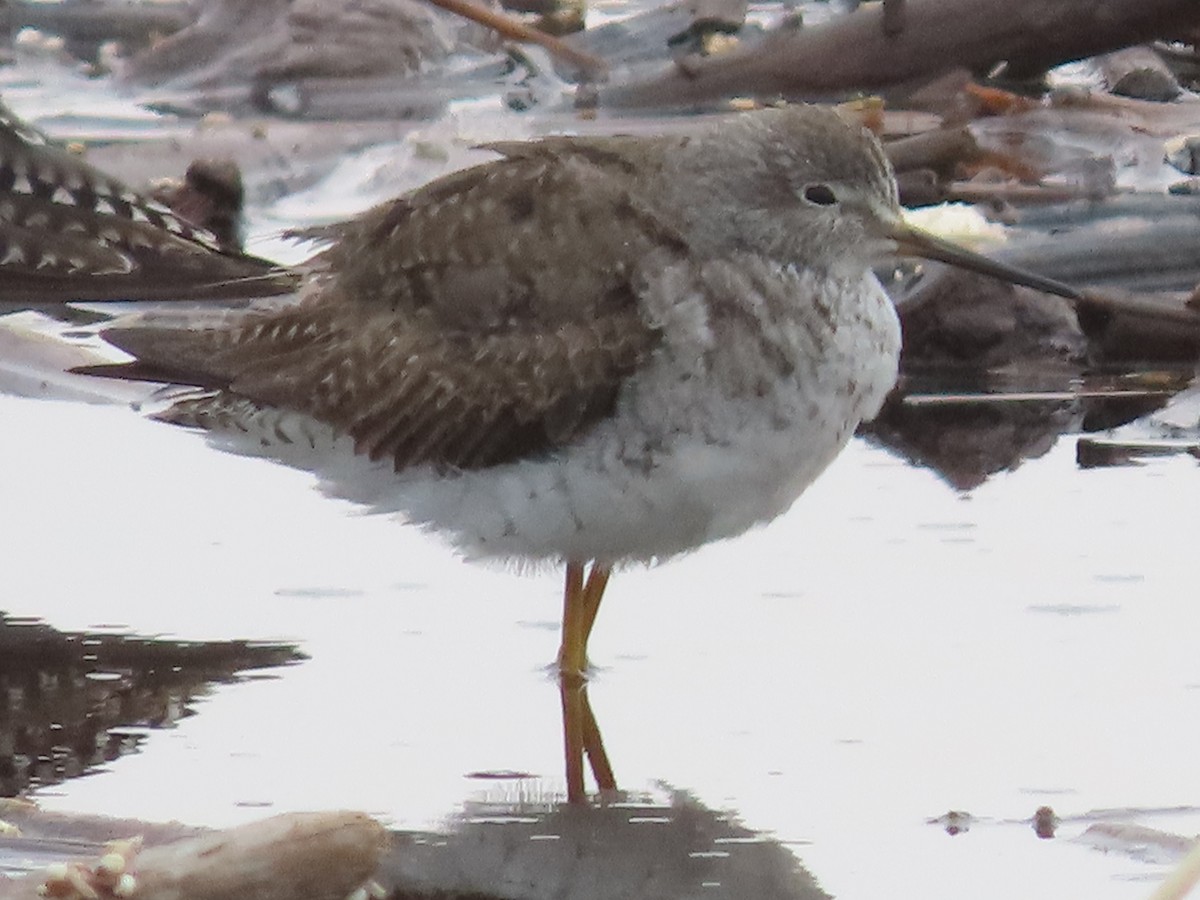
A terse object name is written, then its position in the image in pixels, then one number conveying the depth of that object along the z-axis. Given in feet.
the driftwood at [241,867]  25.46
